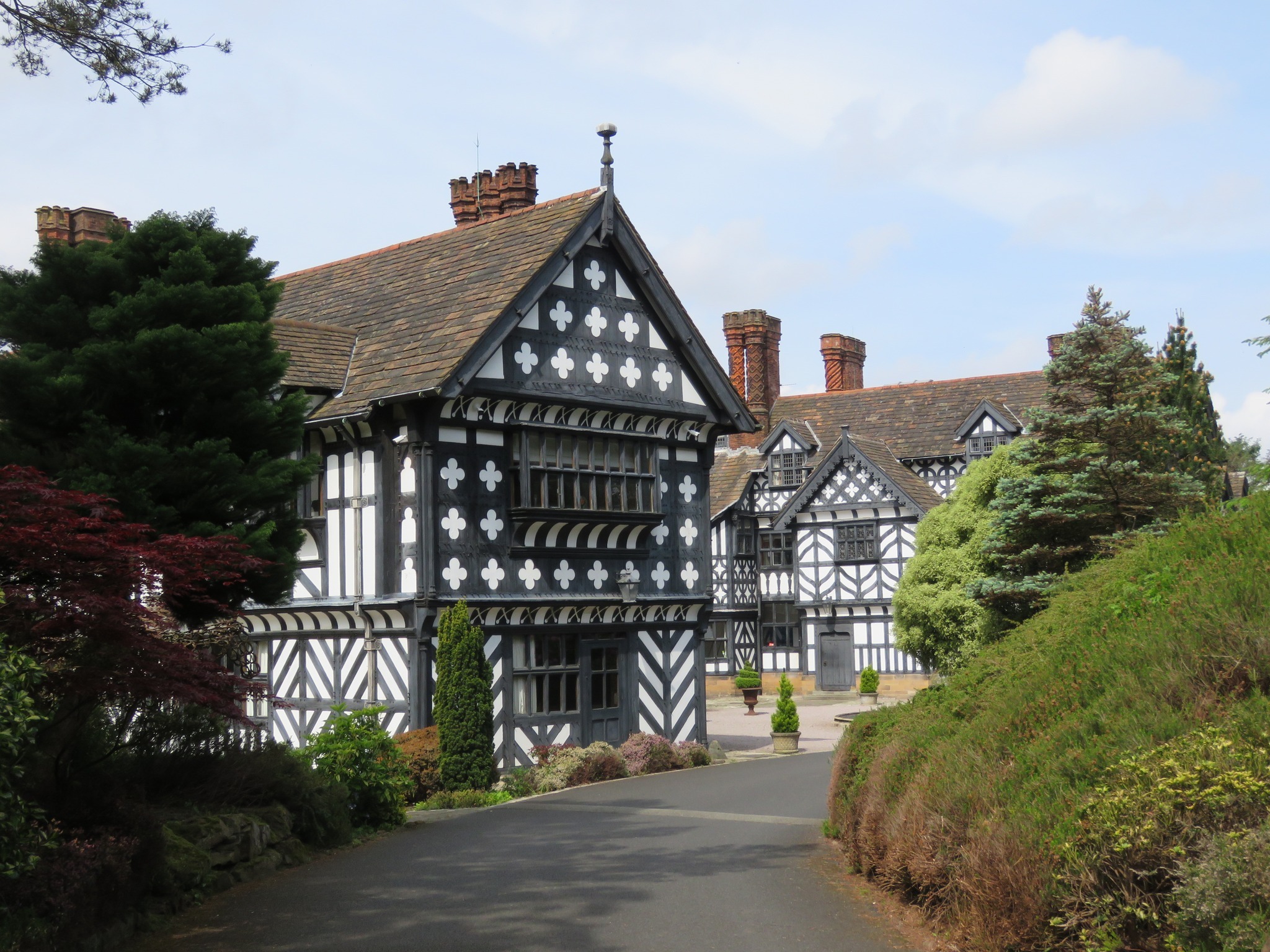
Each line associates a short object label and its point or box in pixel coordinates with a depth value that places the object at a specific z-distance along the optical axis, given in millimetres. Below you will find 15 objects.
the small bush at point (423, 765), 17750
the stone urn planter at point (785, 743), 24375
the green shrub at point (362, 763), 14523
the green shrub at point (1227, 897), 6113
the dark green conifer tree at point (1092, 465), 21891
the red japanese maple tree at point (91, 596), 8984
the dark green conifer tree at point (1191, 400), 22500
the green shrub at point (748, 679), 39781
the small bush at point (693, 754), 21641
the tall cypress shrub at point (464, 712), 17953
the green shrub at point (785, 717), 24375
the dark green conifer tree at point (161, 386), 12086
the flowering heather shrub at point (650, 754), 20609
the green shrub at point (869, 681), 38531
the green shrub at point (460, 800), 17312
